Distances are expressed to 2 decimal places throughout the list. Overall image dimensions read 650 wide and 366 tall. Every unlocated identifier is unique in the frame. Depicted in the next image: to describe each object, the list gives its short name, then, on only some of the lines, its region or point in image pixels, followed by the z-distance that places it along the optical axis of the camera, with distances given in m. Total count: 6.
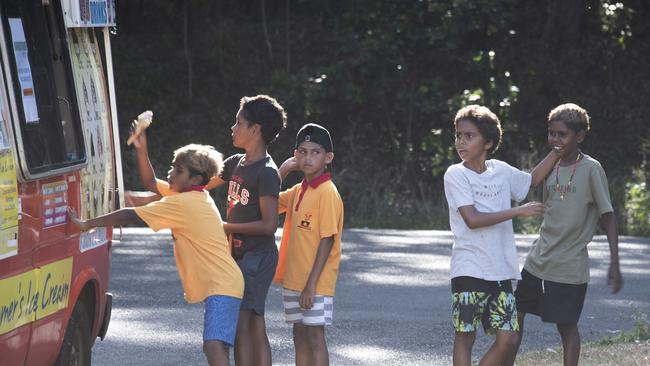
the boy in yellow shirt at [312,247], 13.22
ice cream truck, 10.12
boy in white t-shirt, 12.74
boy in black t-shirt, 12.95
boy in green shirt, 13.99
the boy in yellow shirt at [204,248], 12.23
